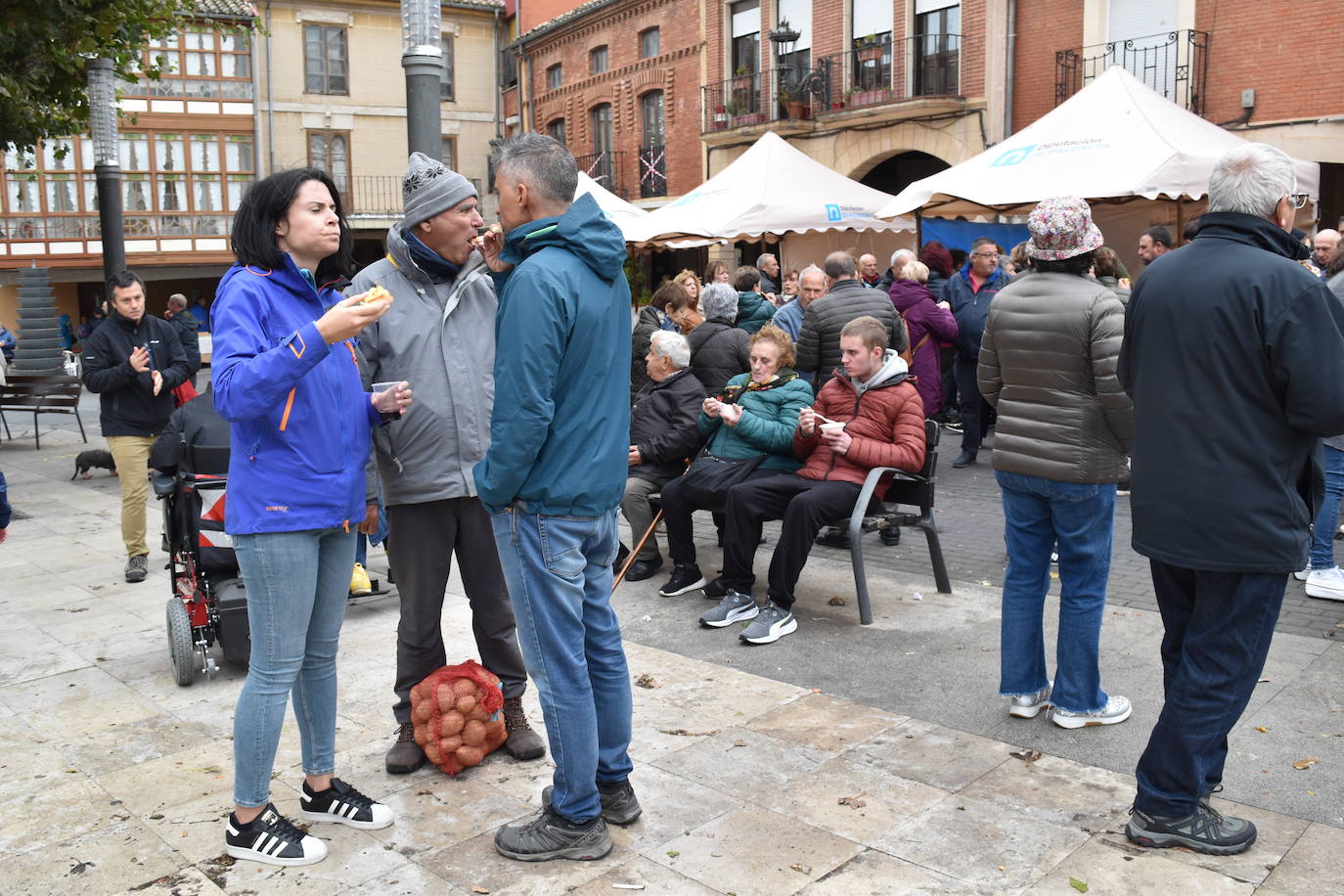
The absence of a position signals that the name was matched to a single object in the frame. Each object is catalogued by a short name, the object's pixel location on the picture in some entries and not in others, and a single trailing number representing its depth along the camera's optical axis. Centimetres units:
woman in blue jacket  317
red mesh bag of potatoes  398
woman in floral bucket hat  416
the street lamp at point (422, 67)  539
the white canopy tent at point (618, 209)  1468
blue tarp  1376
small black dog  1101
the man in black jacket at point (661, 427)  662
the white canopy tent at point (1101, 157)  986
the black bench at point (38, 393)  1435
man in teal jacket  314
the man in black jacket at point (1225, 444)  311
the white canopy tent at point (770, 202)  1311
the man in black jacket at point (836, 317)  802
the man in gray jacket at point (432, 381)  394
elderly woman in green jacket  620
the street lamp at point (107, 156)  1208
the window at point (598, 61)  2848
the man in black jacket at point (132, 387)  697
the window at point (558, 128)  3102
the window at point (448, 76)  3569
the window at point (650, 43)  2646
